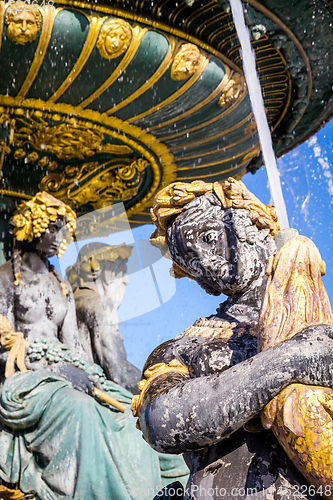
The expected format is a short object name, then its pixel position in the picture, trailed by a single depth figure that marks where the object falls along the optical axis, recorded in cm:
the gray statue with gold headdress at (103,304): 489
